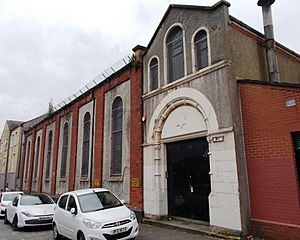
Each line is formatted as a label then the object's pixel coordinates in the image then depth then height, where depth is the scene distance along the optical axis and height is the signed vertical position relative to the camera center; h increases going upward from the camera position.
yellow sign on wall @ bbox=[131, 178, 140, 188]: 11.90 -0.18
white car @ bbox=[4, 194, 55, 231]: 11.19 -1.28
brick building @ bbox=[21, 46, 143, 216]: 12.67 +2.09
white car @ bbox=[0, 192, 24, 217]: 16.02 -1.12
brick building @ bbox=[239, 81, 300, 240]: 7.17 +0.49
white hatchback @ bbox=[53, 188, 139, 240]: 7.28 -1.06
